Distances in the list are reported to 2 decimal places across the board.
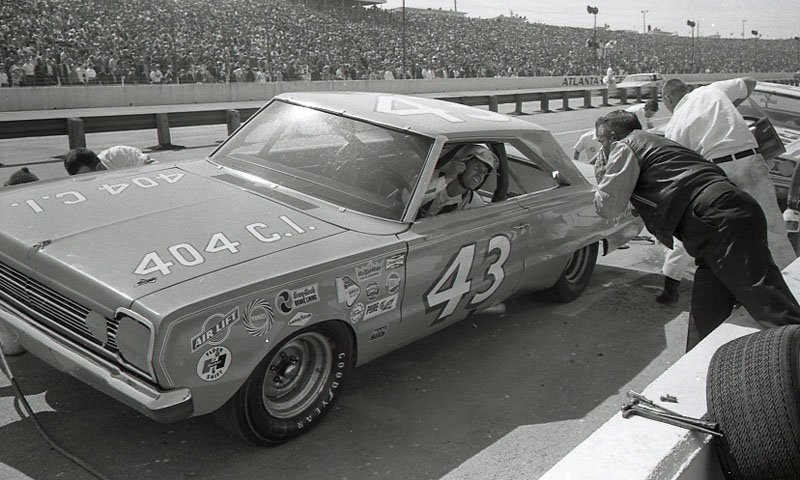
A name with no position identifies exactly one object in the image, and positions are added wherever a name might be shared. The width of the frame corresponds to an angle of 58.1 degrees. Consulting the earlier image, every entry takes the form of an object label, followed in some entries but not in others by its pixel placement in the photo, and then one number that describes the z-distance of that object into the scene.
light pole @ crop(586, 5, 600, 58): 47.78
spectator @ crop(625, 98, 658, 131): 9.16
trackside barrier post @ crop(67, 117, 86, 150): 11.91
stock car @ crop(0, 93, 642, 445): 2.89
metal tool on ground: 2.25
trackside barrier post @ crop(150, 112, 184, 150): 13.83
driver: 4.31
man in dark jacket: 3.62
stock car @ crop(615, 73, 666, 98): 32.00
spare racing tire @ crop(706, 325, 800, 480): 2.10
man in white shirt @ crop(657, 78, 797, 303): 5.45
